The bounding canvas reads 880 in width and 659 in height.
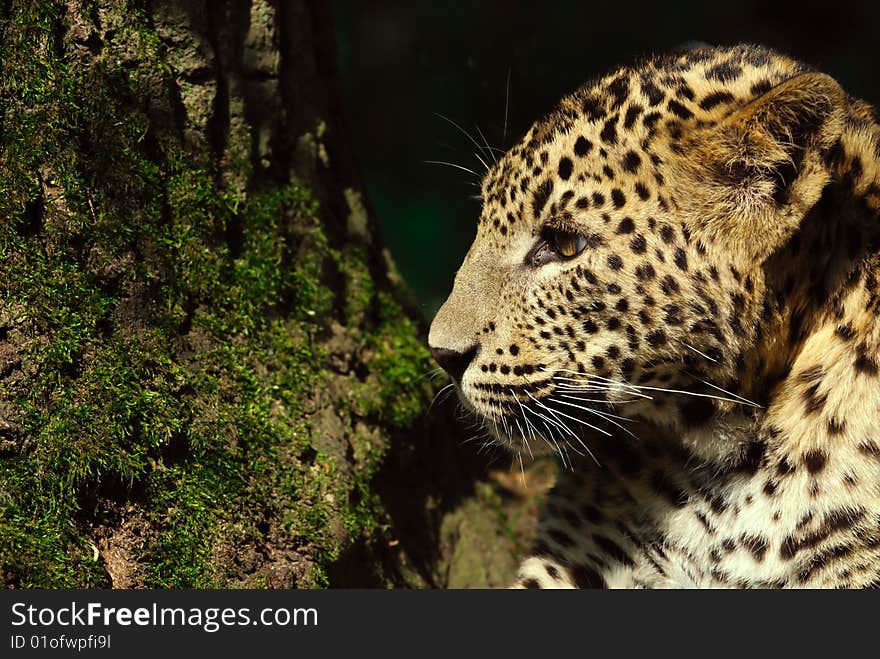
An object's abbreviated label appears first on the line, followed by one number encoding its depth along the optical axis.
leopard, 3.93
